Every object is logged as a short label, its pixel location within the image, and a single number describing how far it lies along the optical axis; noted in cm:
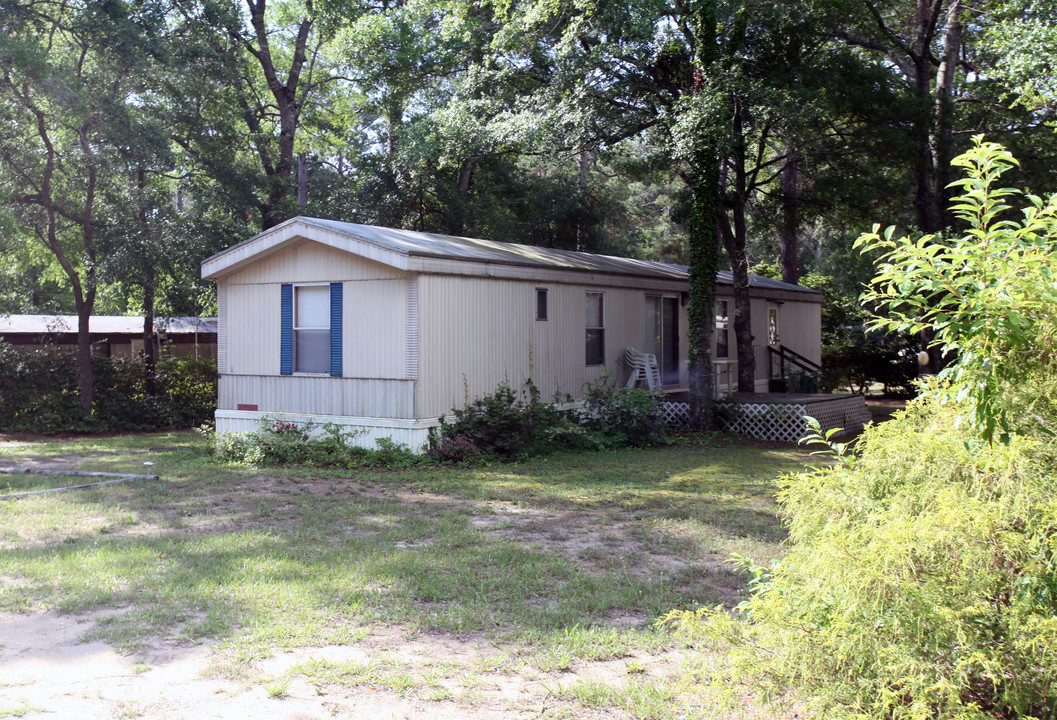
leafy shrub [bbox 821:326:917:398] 2314
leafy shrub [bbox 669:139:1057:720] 288
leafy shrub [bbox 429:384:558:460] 1171
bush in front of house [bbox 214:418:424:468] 1134
